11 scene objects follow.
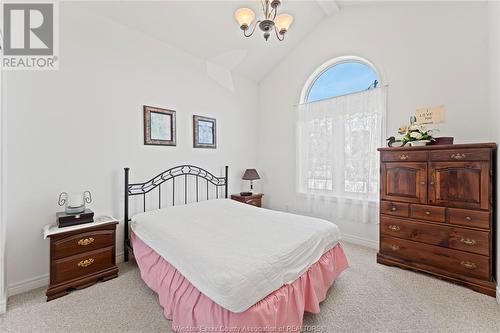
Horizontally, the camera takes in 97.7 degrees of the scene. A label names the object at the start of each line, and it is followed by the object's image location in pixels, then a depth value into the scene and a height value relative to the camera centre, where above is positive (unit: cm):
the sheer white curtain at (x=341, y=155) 317 +19
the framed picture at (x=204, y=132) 354 +57
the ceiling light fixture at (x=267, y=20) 193 +137
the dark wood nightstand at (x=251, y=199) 386 -58
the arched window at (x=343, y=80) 334 +142
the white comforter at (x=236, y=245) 131 -62
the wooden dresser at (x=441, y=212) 210 -48
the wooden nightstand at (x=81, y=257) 202 -91
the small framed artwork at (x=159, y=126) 298 +56
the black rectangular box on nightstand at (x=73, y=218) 213 -53
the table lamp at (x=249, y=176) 403 -18
